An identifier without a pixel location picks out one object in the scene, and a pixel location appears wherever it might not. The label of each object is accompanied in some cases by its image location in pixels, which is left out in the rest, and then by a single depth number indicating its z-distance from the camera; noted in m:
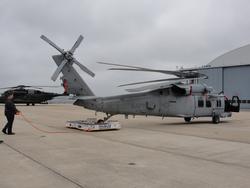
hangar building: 34.02
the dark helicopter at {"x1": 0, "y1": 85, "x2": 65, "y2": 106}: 32.08
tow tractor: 10.52
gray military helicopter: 11.06
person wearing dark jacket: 9.45
